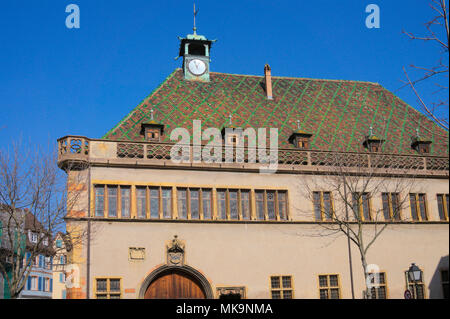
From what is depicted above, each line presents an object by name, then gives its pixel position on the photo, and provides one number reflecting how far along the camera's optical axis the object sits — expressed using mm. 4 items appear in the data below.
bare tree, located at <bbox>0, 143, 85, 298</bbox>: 17453
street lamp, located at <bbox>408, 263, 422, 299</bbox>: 19141
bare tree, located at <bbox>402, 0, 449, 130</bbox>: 7793
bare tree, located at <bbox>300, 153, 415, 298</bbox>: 22750
